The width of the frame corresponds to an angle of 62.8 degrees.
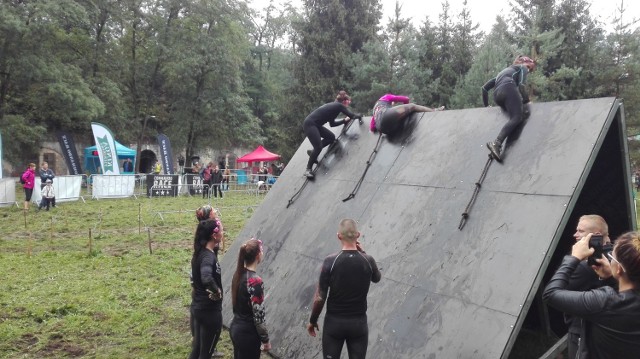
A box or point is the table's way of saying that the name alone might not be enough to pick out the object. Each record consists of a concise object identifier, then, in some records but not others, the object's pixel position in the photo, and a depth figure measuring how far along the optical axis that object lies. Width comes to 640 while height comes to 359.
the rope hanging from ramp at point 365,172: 6.13
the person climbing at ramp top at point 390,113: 6.32
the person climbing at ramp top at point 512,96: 4.80
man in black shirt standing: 3.79
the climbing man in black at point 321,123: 7.30
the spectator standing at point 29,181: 17.50
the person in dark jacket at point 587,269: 3.21
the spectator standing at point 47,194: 17.75
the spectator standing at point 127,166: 31.73
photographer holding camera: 2.54
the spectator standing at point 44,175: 17.92
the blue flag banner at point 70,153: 25.50
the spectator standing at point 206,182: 23.66
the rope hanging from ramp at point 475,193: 4.55
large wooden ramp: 3.86
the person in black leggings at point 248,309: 4.03
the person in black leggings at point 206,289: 4.54
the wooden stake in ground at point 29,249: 10.46
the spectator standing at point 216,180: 23.84
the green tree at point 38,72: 25.16
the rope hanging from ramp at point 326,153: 7.14
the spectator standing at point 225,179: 25.75
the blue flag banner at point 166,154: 26.44
